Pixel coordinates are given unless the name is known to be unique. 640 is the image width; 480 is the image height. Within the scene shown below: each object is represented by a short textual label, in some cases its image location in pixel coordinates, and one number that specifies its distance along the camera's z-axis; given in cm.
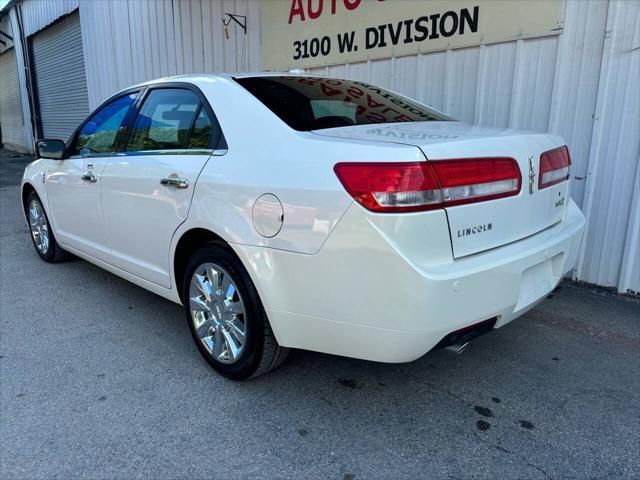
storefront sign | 434
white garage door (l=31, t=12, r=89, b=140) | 1318
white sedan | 200
